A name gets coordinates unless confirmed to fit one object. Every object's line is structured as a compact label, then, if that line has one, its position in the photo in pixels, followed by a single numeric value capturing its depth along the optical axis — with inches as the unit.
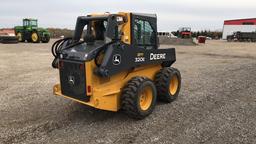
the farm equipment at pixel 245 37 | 1249.7
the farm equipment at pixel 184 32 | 1262.1
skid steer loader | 145.4
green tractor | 798.1
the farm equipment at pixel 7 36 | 765.4
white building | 1635.3
